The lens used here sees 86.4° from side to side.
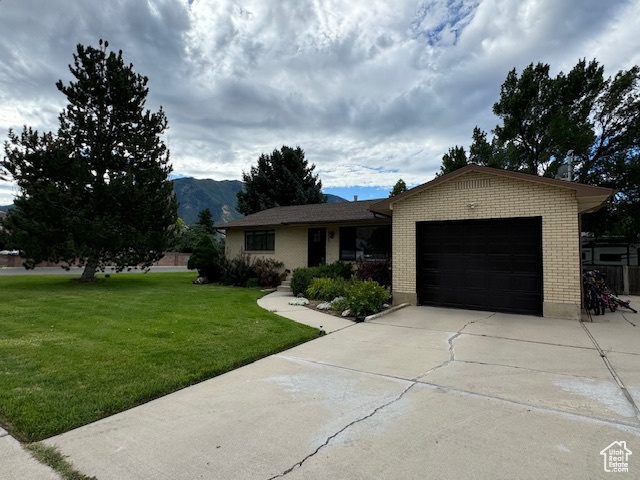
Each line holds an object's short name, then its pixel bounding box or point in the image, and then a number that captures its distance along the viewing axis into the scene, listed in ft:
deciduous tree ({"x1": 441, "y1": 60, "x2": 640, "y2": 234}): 52.20
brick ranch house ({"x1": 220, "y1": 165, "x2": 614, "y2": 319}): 25.21
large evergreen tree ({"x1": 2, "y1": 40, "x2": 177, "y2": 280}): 42.34
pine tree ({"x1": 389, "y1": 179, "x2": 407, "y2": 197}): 101.14
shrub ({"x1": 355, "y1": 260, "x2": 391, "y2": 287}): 37.14
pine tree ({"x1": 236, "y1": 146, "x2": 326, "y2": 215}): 107.65
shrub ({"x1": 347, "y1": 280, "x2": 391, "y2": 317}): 26.61
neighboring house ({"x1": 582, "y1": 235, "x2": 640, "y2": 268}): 57.16
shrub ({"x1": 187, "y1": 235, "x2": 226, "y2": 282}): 55.31
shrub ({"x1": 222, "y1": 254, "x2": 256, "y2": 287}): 51.93
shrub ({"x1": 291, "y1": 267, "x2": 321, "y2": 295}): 39.32
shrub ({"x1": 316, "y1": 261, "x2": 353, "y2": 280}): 41.14
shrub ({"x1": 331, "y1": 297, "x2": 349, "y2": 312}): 28.50
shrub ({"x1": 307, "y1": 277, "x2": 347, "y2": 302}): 33.35
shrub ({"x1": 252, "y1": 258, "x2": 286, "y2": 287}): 50.16
